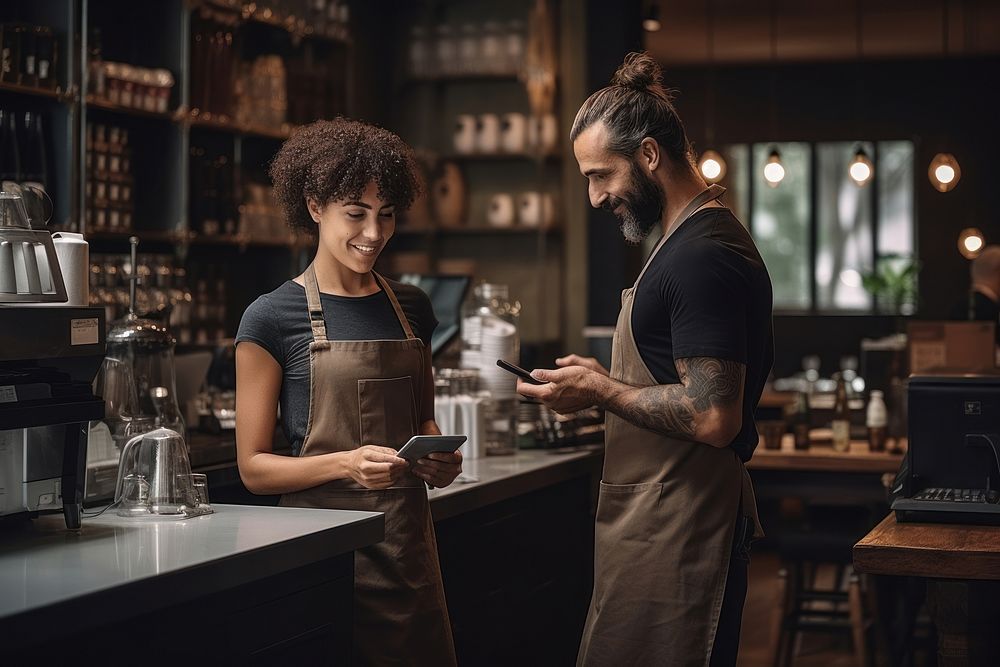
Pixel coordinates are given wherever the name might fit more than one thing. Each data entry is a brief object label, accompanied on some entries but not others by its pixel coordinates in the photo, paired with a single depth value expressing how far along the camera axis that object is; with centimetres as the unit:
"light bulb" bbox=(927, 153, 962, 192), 628
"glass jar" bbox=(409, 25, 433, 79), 738
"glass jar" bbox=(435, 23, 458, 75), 732
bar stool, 458
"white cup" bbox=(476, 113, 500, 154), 721
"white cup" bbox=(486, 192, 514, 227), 727
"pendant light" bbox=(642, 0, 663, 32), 702
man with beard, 224
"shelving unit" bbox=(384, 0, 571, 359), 732
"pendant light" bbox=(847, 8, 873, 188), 651
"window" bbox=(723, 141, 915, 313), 1170
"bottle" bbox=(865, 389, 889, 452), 519
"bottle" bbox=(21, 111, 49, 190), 452
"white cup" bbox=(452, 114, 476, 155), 727
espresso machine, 211
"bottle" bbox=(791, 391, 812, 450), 526
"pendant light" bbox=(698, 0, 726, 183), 681
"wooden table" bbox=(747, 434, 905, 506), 505
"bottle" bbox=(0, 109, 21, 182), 447
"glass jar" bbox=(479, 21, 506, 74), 716
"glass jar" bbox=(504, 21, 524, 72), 713
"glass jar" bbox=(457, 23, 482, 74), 722
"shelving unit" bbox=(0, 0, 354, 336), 461
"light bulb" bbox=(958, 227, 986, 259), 744
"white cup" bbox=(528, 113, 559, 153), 717
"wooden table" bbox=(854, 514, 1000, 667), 252
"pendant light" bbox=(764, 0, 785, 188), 644
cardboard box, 523
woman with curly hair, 242
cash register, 296
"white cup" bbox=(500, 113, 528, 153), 718
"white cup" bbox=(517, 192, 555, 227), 722
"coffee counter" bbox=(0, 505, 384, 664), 172
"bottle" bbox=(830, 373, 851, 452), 522
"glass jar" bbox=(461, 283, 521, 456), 374
